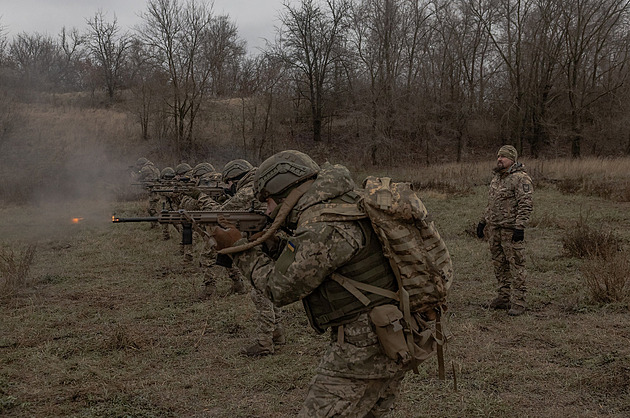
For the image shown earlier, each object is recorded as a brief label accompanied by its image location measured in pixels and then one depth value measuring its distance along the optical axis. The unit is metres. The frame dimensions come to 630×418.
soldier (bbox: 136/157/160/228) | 14.30
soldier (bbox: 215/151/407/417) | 2.59
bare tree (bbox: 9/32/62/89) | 37.34
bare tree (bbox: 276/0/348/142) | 30.94
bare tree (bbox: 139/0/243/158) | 27.08
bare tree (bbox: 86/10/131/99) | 35.25
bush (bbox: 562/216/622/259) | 8.82
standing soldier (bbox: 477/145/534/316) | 6.49
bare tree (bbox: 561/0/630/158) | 26.58
